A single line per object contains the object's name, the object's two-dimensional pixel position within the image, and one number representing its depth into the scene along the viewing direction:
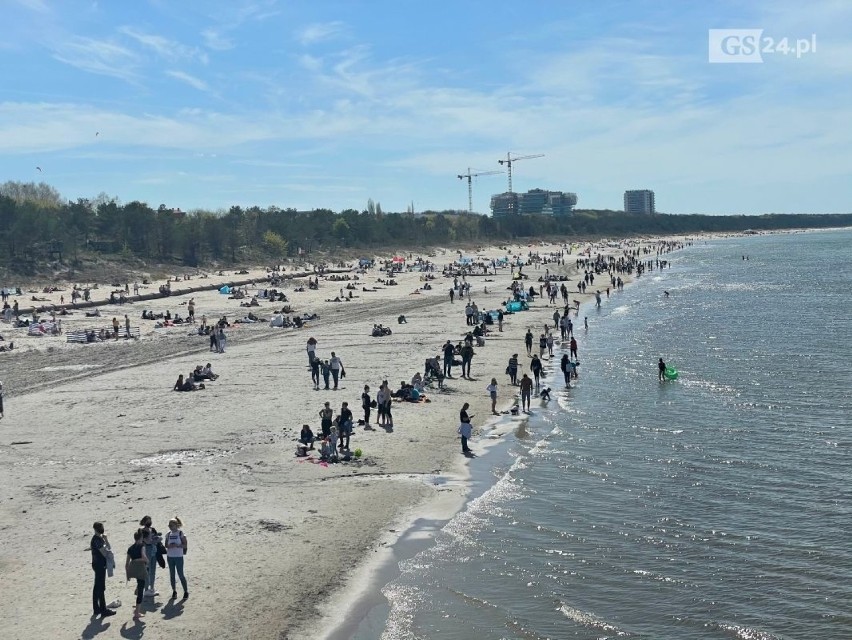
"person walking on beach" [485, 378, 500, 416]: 26.06
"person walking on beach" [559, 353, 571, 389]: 30.16
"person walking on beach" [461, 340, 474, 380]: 31.02
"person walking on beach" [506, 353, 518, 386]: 30.33
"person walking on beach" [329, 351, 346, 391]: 28.42
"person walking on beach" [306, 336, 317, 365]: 30.82
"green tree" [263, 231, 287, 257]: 113.75
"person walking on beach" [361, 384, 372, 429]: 23.25
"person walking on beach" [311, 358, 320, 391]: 28.73
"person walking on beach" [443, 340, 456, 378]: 31.17
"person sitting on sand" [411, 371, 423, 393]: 27.42
